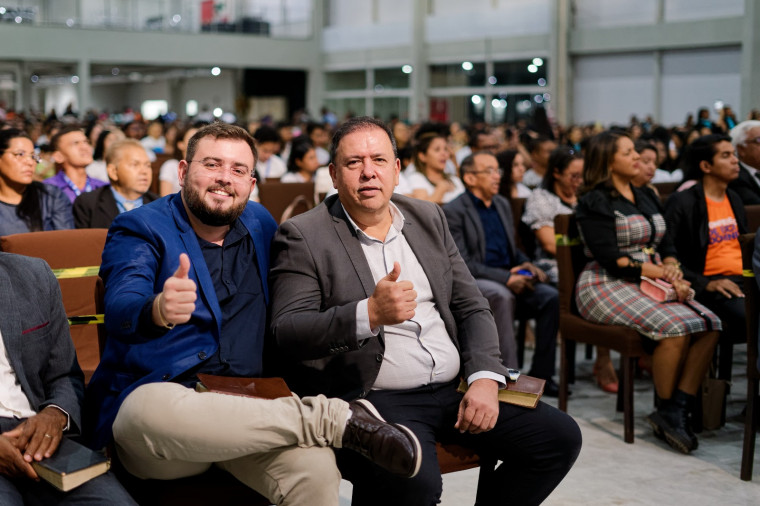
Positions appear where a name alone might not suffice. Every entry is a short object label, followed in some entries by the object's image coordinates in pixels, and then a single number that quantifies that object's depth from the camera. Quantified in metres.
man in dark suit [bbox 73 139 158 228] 4.56
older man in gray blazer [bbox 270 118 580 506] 2.45
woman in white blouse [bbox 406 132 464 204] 6.18
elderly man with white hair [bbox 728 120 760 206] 4.98
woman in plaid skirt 3.90
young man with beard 2.11
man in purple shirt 5.40
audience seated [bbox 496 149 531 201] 6.02
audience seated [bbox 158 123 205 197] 6.64
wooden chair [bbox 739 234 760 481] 3.54
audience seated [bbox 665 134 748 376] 4.37
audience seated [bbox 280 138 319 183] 7.48
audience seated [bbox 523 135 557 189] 7.45
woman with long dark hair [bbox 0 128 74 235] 4.50
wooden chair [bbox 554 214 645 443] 3.95
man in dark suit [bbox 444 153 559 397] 4.71
